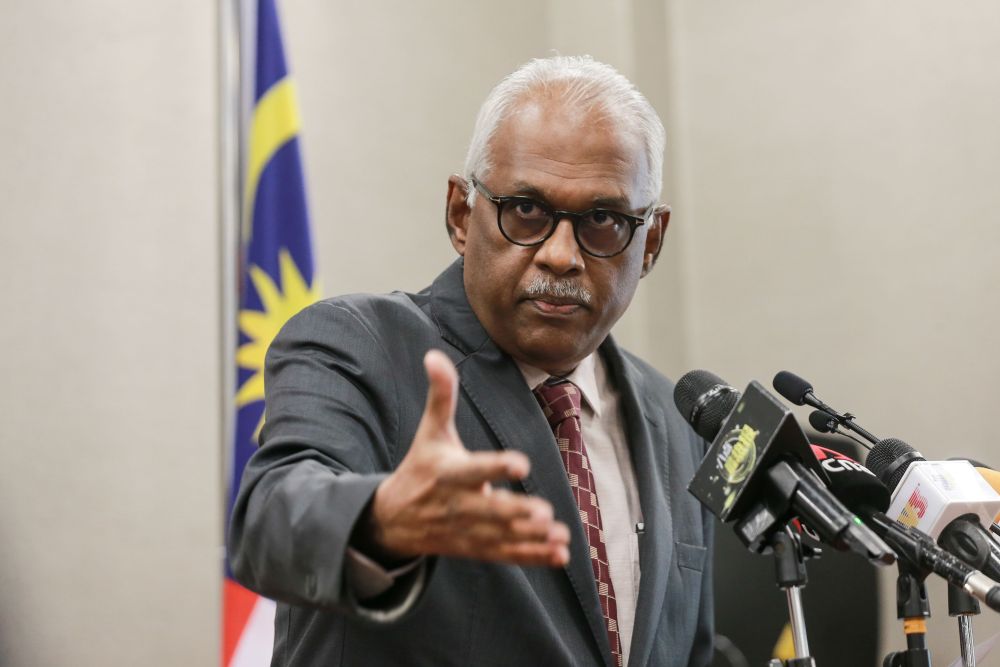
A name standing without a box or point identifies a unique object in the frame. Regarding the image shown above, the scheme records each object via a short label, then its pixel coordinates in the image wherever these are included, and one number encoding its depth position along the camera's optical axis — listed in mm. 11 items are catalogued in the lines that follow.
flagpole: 3729
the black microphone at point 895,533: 2809
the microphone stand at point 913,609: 2864
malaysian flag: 3632
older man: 2969
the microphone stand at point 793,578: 2817
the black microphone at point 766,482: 2804
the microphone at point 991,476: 3016
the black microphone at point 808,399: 2961
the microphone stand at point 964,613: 2885
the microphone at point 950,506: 2890
